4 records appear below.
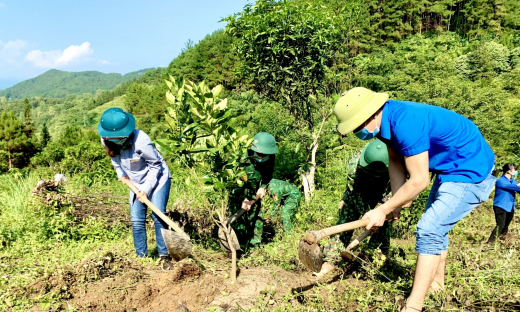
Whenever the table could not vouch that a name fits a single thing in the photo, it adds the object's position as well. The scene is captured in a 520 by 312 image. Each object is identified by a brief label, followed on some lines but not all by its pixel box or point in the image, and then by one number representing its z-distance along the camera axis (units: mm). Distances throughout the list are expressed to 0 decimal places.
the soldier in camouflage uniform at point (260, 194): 3580
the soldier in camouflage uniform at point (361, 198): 3178
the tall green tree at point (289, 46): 4672
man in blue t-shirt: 1986
